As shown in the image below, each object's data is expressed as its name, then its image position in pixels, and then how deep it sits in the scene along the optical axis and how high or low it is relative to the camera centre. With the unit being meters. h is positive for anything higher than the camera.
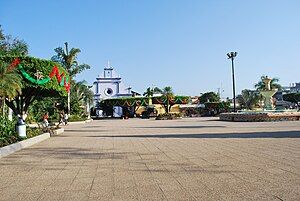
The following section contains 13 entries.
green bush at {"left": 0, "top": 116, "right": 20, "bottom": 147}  10.15 -0.82
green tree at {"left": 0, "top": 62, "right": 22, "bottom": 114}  14.38 +1.67
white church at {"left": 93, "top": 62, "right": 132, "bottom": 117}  60.55 +5.33
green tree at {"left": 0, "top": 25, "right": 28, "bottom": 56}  26.60 +6.78
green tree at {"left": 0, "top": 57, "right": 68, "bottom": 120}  15.79 +2.05
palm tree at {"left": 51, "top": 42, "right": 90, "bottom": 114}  35.60 +6.96
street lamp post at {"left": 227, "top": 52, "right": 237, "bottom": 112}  29.08 +5.59
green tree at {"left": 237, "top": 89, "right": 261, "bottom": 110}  60.32 +2.36
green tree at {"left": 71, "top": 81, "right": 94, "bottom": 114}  42.85 +2.99
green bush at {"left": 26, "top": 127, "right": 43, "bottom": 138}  13.12 -0.99
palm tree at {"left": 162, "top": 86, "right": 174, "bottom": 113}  47.70 +2.85
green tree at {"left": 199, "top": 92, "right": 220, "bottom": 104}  72.30 +3.32
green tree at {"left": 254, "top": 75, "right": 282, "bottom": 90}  47.91 +4.44
